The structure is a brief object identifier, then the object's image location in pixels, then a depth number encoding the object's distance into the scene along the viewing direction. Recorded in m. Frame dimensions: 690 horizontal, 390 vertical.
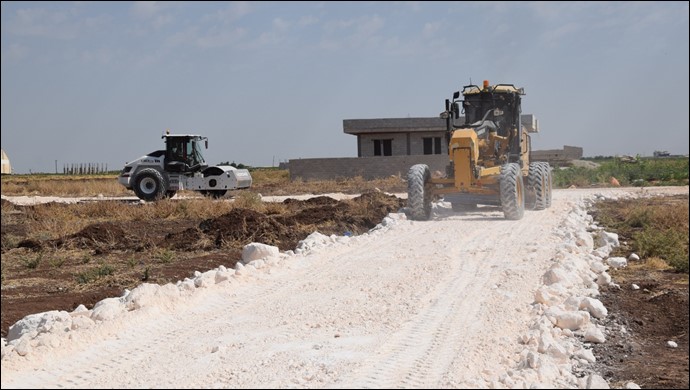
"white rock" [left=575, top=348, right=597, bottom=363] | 7.48
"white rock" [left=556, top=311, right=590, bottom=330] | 8.43
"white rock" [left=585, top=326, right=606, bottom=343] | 8.17
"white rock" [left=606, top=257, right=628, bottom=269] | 12.45
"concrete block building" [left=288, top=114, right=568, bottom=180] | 41.81
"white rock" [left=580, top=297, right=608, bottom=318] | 9.11
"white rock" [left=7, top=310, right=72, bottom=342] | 8.08
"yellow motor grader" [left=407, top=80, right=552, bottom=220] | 18.62
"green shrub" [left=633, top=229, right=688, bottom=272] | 11.75
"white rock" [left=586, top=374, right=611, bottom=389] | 6.28
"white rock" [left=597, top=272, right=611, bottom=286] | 11.04
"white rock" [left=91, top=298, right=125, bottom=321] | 8.48
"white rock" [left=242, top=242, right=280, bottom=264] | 12.65
